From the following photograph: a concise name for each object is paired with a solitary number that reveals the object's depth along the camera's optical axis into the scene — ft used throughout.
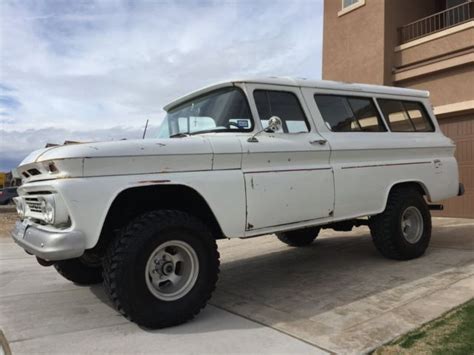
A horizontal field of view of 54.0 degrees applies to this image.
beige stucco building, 34.01
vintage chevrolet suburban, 11.73
